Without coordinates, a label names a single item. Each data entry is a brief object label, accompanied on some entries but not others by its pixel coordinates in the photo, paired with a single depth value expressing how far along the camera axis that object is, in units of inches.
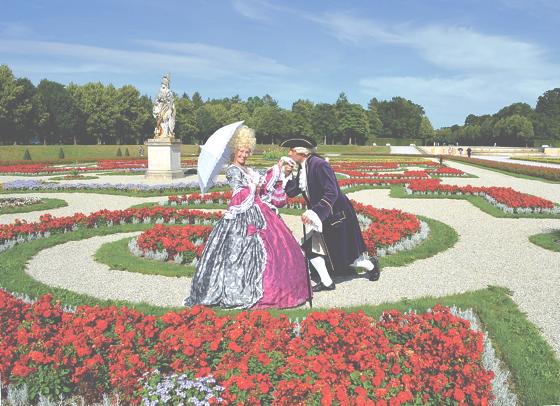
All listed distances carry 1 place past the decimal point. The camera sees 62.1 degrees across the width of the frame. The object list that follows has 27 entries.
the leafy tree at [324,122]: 3831.2
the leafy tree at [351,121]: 3789.4
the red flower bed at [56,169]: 1131.3
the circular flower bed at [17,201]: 589.6
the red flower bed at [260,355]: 146.5
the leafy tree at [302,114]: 3609.5
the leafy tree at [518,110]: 4510.1
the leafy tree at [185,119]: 3319.4
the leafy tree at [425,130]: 4805.6
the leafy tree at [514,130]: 3855.8
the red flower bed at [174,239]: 331.0
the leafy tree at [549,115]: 4126.5
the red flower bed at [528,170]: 991.0
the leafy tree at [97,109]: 2829.7
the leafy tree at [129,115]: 2938.0
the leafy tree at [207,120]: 3599.9
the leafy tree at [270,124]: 3570.4
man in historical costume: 252.8
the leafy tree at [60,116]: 2733.8
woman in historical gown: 233.1
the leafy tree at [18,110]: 2365.9
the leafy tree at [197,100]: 3993.6
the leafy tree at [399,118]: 4785.9
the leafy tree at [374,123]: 4473.4
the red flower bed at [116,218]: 422.6
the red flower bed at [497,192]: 534.9
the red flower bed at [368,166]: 1236.0
